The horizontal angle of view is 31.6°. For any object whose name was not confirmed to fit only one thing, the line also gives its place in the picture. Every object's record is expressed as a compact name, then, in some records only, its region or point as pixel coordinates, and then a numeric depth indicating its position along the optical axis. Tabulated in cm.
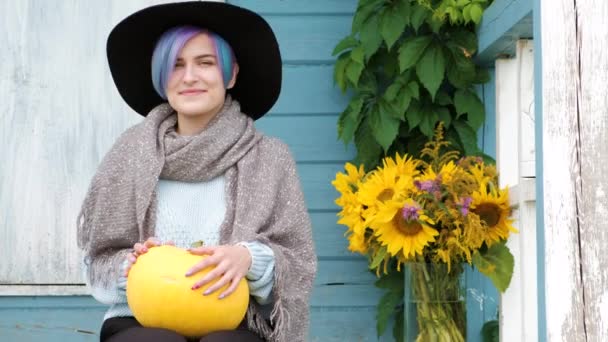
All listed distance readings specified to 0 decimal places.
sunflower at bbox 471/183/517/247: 324
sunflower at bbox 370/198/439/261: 317
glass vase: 328
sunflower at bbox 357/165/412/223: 323
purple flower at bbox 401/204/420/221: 314
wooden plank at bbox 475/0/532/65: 319
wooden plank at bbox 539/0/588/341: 208
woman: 263
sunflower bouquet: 319
